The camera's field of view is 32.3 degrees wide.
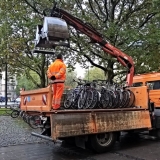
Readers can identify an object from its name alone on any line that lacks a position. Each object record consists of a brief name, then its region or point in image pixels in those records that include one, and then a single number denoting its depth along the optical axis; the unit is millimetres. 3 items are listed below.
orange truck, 7281
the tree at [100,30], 16422
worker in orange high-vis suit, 7593
